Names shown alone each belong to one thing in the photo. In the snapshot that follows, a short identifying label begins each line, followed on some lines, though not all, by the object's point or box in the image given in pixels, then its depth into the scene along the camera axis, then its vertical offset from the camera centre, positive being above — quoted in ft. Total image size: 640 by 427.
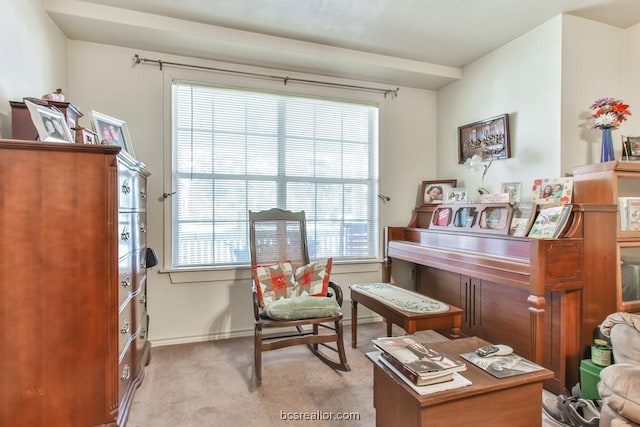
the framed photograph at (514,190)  8.87 +0.58
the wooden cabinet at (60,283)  4.83 -1.06
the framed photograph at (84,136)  5.94 +1.38
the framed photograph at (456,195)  10.55 +0.52
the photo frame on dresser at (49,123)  5.27 +1.46
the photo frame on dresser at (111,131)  7.00 +1.80
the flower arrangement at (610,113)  7.41 +2.19
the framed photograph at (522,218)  7.63 -0.15
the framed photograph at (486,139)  9.38 +2.18
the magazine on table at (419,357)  4.22 -1.98
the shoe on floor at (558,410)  5.79 -3.58
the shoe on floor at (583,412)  5.44 -3.37
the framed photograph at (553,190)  7.58 +0.49
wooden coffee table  3.98 -2.39
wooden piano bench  6.88 -2.11
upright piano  6.46 -1.51
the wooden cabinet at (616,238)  6.83 -0.55
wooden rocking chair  7.83 -1.16
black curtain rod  9.18 +4.11
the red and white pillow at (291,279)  8.65 -1.78
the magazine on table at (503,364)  4.46 -2.12
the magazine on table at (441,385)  4.01 -2.12
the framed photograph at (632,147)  7.89 +1.51
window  9.62 +1.30
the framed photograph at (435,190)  11.30 +0.75
